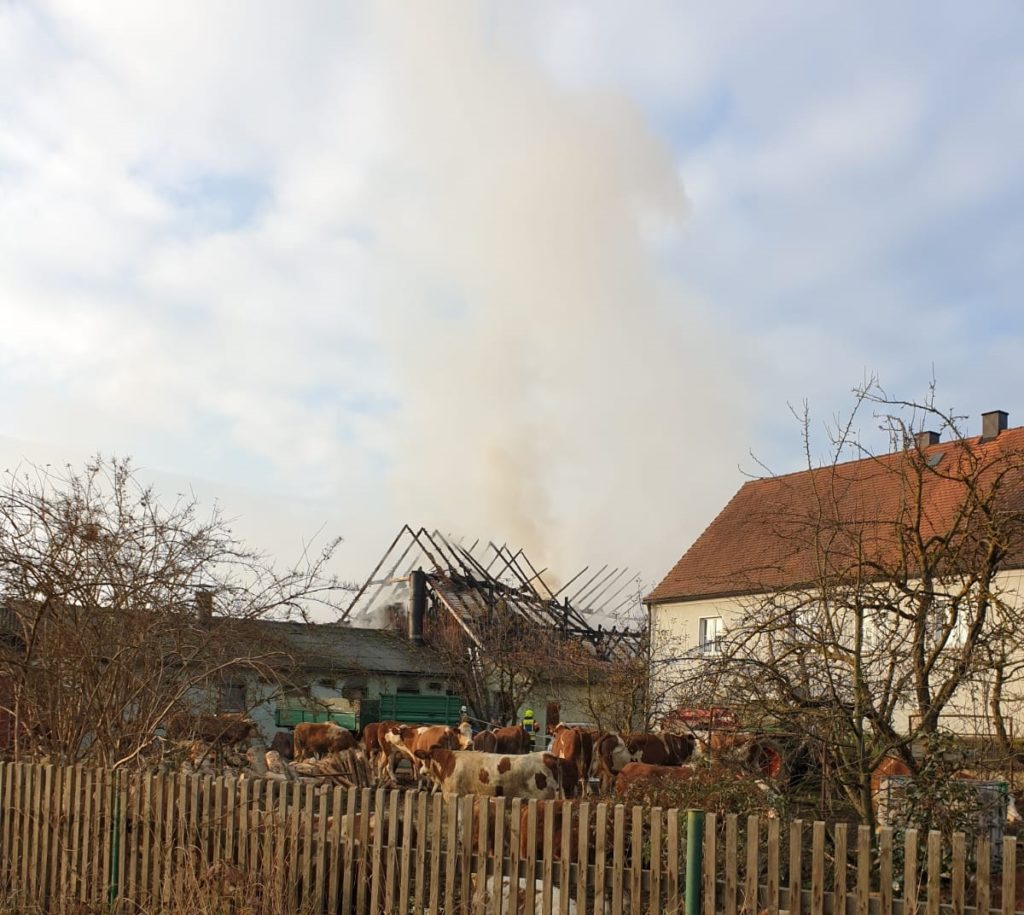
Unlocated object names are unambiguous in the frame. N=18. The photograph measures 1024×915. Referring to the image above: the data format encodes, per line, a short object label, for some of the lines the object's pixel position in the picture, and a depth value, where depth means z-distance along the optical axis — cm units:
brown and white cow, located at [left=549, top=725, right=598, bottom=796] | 1773
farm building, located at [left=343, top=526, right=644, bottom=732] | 3656
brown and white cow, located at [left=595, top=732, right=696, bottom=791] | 1755
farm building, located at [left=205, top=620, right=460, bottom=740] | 2750
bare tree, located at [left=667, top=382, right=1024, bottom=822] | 947
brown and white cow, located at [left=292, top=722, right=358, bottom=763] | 2283
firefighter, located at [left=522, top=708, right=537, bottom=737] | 3019
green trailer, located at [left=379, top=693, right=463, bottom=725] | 3192
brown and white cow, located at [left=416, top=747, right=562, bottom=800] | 1538
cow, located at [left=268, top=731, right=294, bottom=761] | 2431
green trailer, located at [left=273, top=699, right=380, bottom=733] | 2948
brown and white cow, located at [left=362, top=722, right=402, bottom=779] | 2122
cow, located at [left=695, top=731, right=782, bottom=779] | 1062
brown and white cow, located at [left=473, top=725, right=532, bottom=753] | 2134
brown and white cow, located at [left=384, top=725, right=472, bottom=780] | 2069
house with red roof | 996
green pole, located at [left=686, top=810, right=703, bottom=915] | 613
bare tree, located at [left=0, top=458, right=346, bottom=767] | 1030
